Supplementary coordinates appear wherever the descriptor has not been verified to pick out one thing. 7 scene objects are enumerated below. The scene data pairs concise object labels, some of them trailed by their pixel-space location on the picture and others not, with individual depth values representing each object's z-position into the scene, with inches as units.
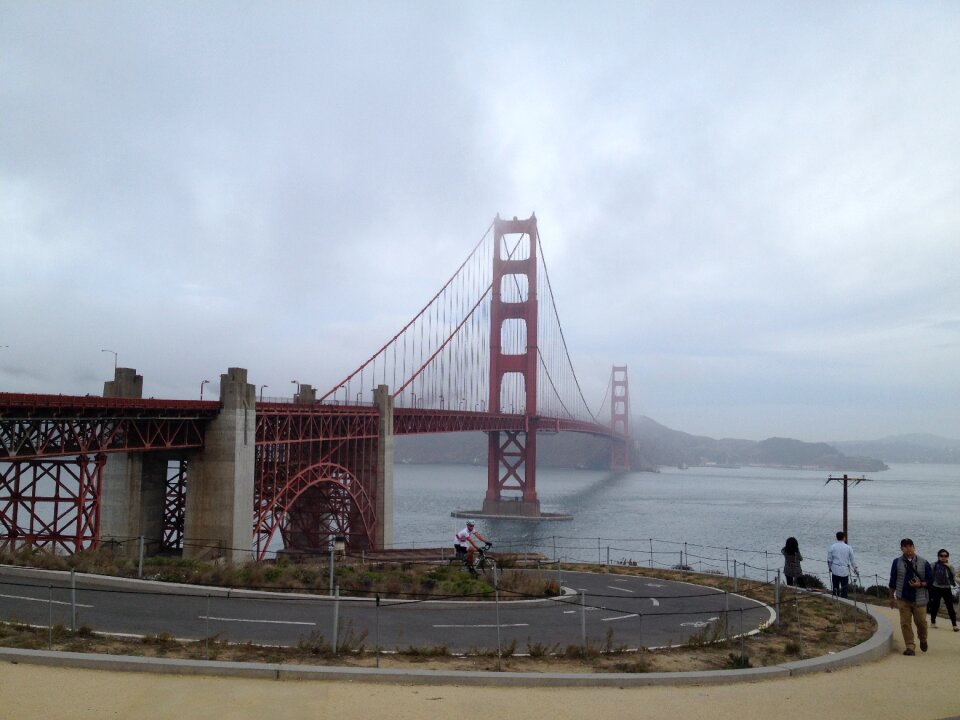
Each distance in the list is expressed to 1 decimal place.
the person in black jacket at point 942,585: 466.9
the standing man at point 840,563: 577.6
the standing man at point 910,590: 398.6
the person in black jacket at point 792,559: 637.3
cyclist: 751.1
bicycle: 750.5
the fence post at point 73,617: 394.9
